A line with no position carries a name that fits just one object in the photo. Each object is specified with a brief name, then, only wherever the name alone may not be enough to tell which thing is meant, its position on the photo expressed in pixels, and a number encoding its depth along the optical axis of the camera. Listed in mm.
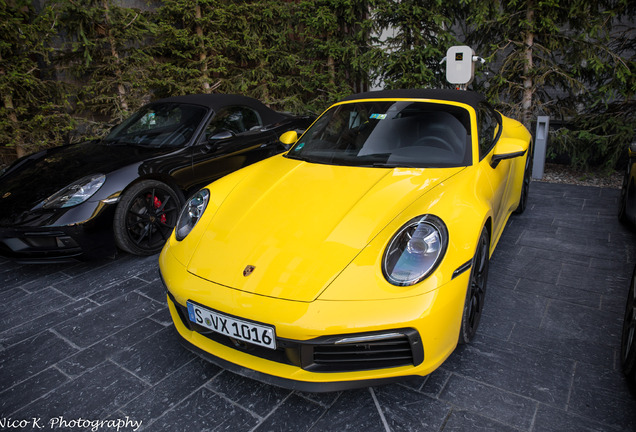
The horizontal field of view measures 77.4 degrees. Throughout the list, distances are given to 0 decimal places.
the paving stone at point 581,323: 2221
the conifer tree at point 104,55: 6238
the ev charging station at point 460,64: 5512
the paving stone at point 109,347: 2137
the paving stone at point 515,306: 2406
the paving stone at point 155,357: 2062
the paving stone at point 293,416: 1703
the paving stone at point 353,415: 1692
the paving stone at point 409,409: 1685
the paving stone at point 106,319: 2404
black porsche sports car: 3016
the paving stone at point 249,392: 1824
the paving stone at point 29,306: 2621
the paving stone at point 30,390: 1884
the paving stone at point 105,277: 2967
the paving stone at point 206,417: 1713
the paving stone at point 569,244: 3255
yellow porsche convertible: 1588
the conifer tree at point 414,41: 6523
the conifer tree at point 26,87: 5617
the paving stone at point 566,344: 2047
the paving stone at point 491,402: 1681
